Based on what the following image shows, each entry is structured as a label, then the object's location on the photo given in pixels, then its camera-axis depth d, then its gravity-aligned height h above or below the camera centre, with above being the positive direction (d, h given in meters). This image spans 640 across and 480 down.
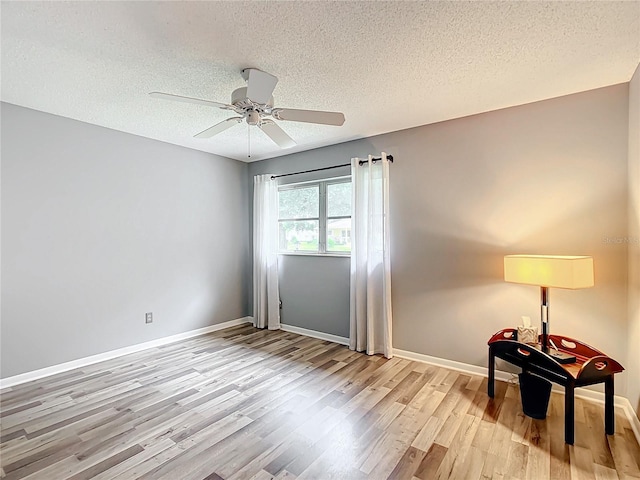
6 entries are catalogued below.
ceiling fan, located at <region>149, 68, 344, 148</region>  1.92 +0.93
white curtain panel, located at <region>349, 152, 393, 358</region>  3.45 -0.25
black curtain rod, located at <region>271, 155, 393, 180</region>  3.50 +0.92
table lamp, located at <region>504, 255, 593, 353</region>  2.02 -0.24
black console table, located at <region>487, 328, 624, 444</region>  1.95 -0.86
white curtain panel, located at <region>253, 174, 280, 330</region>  4.48 -0.23
